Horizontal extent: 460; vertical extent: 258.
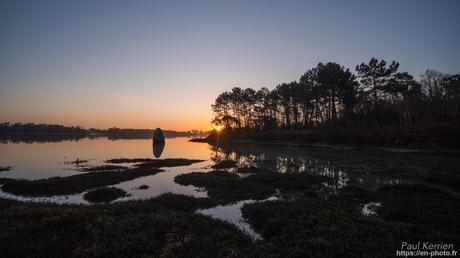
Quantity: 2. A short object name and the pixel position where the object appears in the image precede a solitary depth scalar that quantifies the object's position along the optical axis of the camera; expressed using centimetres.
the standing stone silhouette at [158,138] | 10371
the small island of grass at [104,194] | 1931
